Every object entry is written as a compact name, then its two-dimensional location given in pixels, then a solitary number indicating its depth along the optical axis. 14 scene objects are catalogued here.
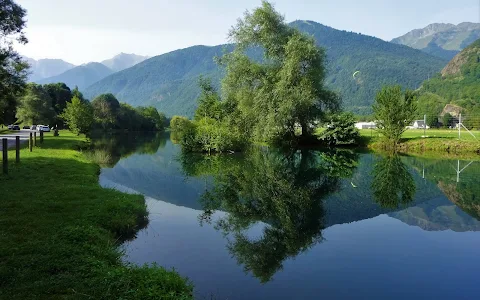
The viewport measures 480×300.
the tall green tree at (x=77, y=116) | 53.94
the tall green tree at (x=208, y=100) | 49.50
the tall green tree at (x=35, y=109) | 64.12
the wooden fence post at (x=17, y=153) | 19.98
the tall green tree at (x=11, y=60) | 26.38
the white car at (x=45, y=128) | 70.96
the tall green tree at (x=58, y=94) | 91.45
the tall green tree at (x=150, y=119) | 133.41
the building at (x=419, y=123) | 110.68
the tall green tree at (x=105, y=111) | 112.06
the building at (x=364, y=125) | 113.97
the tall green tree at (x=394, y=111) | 44.22
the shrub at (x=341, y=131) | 48.38
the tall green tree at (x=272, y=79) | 42.88
